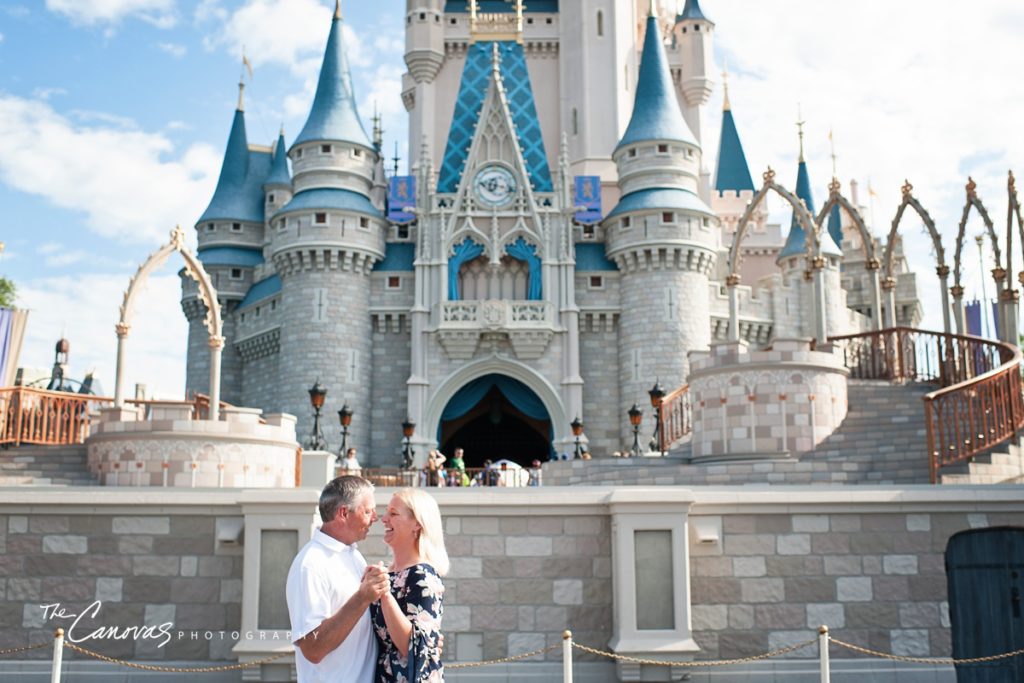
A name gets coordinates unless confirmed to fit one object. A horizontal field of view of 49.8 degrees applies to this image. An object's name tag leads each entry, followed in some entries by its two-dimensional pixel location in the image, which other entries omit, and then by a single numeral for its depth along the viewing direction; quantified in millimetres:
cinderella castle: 29266
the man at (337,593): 3986
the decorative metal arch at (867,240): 19203
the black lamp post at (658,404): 18609
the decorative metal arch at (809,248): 17703
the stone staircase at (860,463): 13219
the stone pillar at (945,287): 18000
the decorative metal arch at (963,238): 16812
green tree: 34250
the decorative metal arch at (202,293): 17250
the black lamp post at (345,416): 23688
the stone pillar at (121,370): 17328
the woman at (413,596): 4141
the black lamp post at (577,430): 25239
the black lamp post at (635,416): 23277
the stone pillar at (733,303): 17992
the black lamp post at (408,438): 26312
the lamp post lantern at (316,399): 21453
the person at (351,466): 17900
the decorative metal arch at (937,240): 18078
